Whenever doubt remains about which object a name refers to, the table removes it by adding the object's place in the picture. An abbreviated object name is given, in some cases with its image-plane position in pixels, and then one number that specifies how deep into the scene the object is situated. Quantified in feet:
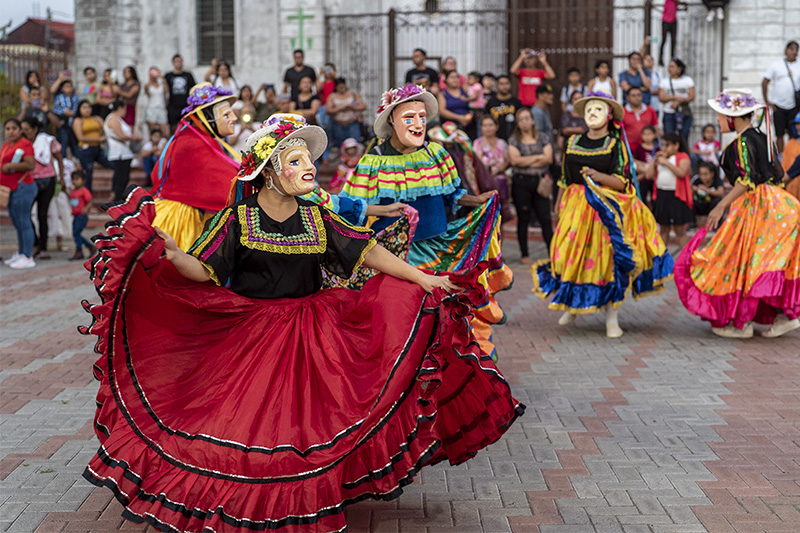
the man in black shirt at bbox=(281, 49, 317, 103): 61.11
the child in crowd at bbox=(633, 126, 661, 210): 45.50
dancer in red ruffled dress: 13.48
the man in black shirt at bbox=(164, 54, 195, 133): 62.03
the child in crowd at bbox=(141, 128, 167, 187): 58.23
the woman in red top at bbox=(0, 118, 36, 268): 41.86
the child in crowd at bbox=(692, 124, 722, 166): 50.85
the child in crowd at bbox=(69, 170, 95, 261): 43.93
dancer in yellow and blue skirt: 27.63
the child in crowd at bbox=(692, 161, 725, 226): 45.73
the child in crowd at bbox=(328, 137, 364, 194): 45.70
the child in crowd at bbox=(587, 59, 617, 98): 52.44
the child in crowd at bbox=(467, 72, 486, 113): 53.72
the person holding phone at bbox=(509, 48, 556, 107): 53.16
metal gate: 64.75
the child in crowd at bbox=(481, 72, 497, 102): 54.80
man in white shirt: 52.08
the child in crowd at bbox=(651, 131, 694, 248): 41.83
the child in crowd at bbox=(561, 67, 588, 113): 53.31
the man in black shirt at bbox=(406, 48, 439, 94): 55.47
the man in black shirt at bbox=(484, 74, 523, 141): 49.74
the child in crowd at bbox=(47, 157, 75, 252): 46.68
